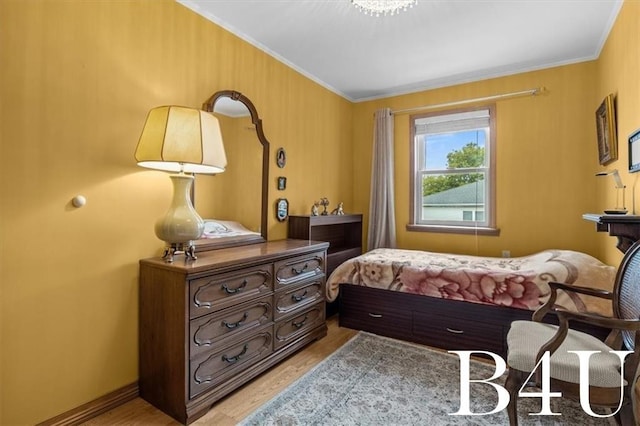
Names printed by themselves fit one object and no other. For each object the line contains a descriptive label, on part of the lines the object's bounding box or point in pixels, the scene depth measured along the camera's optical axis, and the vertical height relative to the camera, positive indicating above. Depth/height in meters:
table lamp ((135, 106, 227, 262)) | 1.78 +0.34
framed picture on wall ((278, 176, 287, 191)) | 3.20 +0.31
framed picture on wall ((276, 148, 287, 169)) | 3.16 +0.55
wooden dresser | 1.77 -0.68
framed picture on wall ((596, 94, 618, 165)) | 2.44 +0.66
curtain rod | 3.37 +1.29
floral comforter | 2.33 -0.51
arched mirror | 2.41 +0.24
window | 3.68 +0.51
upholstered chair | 1.42 -0.68
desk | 1.70 -0.07
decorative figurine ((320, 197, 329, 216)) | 3.76 +0.11
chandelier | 1.99 +1.31
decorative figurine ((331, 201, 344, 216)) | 3.87 +0.03
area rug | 1.79 -1.14
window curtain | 4.06 +0.33
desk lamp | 2.23 +0.21
